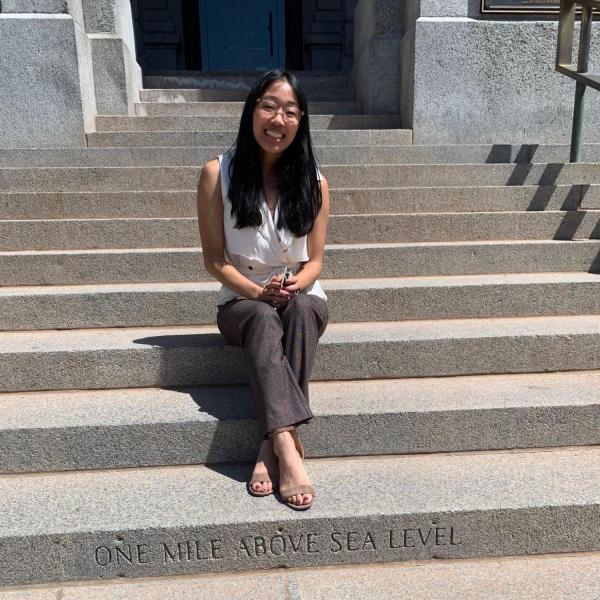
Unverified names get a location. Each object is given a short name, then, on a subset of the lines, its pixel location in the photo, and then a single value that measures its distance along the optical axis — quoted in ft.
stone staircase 6.48
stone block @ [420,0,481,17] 15.39
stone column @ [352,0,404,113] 17.31
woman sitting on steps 6.91
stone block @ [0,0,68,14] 14.24
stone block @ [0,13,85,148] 14.37
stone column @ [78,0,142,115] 16.53
